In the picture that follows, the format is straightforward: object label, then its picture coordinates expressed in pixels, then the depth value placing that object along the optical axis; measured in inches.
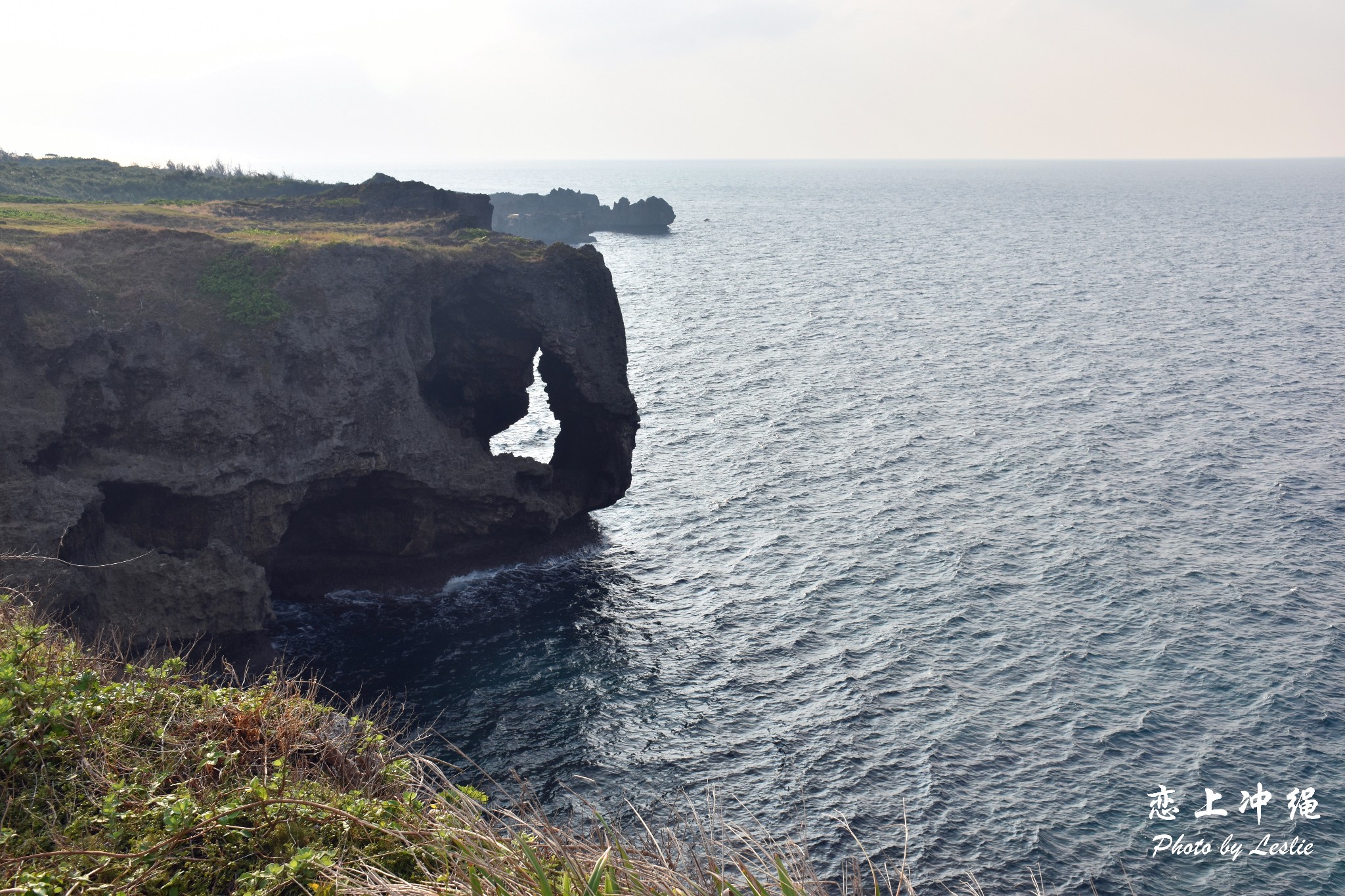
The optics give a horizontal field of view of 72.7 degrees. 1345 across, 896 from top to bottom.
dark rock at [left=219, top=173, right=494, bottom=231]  2028.8
